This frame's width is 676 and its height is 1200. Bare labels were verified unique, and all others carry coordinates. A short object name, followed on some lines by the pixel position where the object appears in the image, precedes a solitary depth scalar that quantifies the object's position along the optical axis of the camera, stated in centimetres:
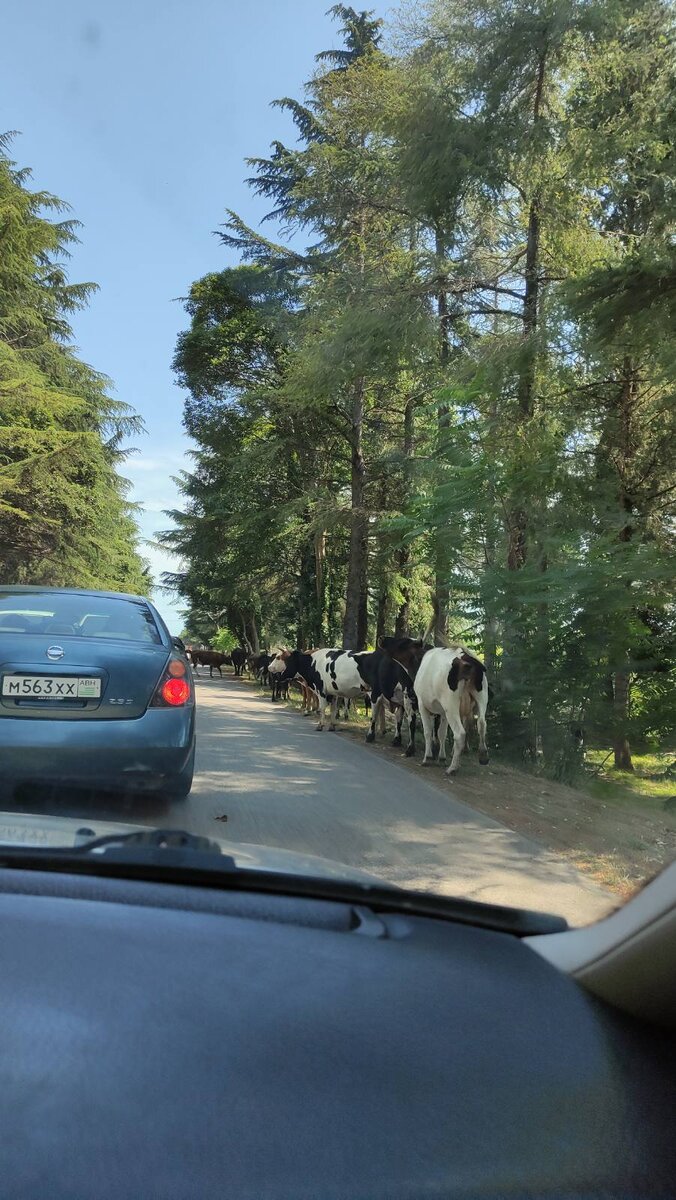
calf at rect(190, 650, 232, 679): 5075
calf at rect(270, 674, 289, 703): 2704
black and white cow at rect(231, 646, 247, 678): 5134
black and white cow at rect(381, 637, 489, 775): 1069
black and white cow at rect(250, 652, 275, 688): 3241
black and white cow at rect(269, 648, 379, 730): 1535
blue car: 506
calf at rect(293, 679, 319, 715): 2042
